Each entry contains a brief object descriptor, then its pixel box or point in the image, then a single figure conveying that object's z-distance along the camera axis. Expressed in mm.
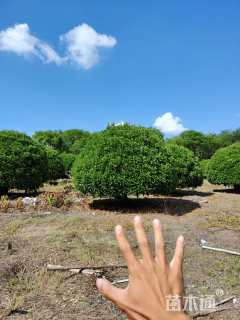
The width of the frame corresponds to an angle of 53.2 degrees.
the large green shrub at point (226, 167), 9912
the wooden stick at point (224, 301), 2653
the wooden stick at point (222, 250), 3777
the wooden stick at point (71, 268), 3128
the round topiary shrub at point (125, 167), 6046
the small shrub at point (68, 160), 18369
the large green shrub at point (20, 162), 7293
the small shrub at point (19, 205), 5946
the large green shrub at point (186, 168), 9044
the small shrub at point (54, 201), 6260
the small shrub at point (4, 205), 5777
